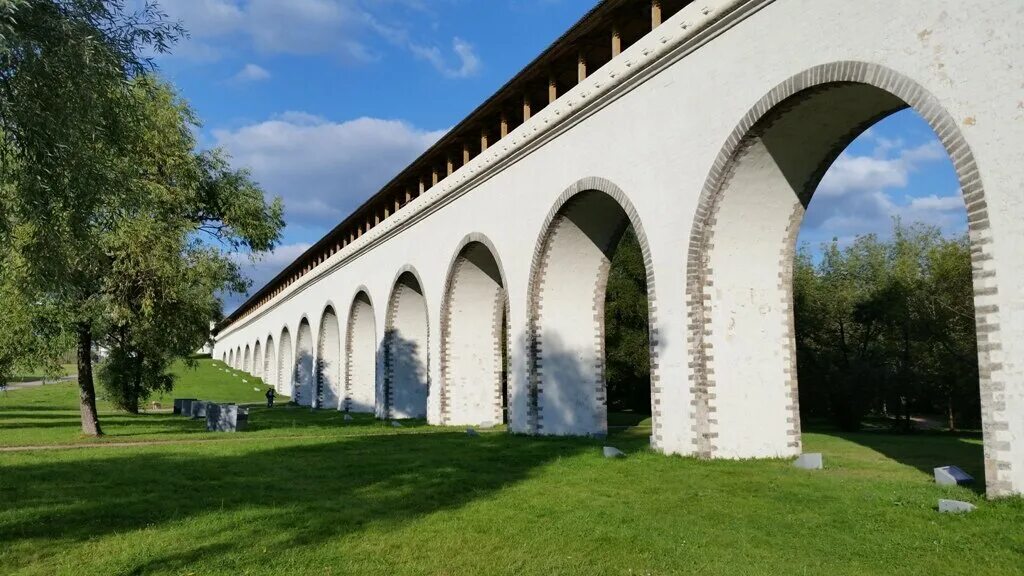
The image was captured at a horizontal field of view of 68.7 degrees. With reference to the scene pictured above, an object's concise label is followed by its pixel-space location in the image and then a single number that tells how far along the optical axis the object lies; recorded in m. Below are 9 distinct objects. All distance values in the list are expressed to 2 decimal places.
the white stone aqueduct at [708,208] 7.28
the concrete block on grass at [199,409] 27.05
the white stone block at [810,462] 10.11
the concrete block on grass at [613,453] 11.70
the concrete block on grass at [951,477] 8.27
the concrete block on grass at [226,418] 19.45
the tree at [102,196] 7.97
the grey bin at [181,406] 30.32
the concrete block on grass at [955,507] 6.85
